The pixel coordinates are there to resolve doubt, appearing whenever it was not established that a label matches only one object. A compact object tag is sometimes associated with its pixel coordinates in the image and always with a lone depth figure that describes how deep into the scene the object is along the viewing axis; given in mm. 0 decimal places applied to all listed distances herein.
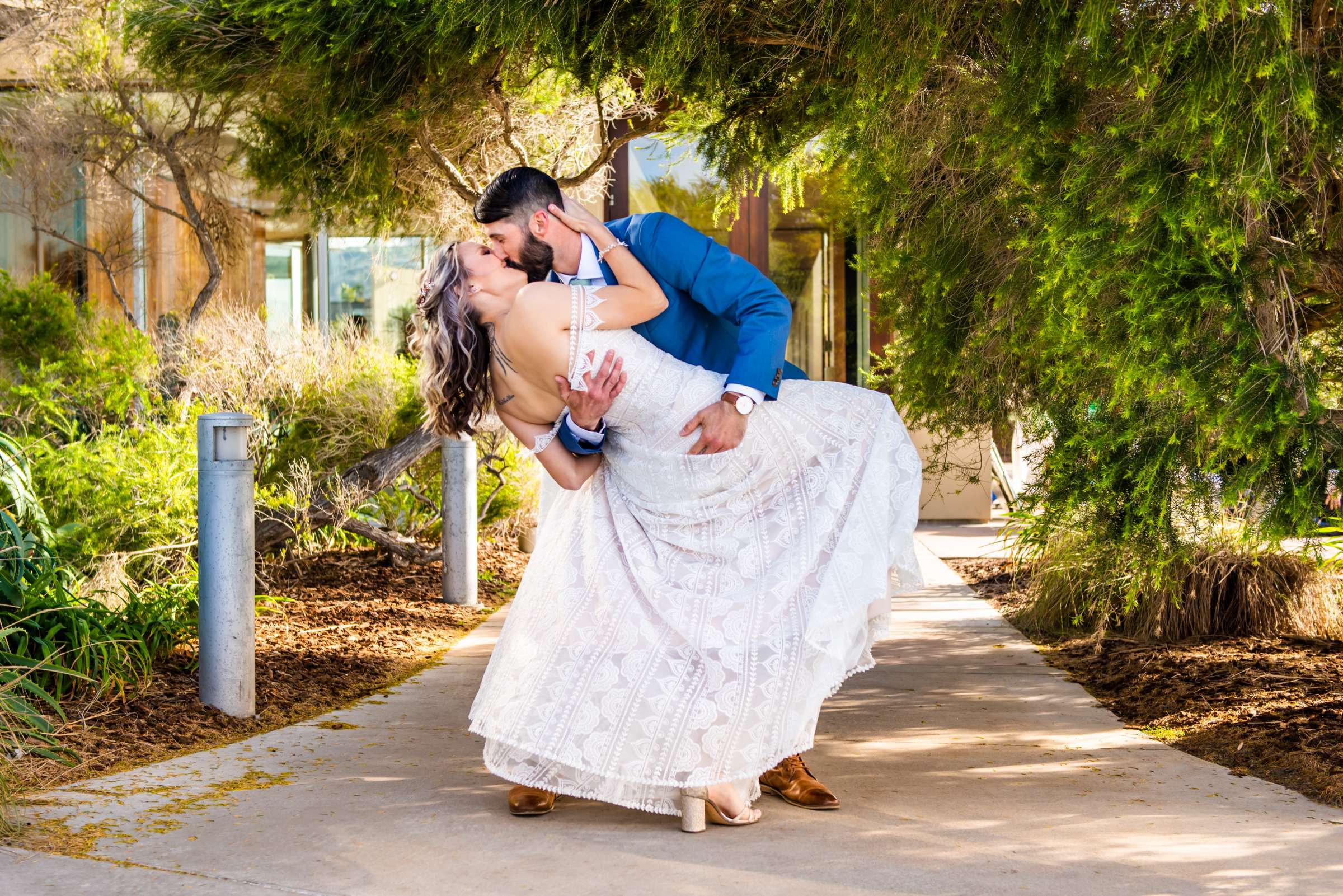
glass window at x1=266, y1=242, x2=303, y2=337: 14039
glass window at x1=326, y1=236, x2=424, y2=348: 13906
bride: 3059
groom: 3189
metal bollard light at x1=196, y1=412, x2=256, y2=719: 4047
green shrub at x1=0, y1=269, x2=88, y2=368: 10227
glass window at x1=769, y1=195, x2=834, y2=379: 12719
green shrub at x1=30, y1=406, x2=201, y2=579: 5527
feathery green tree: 2941
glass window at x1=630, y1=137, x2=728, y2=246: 12094
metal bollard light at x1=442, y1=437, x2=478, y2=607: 6543
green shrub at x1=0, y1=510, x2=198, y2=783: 3705
